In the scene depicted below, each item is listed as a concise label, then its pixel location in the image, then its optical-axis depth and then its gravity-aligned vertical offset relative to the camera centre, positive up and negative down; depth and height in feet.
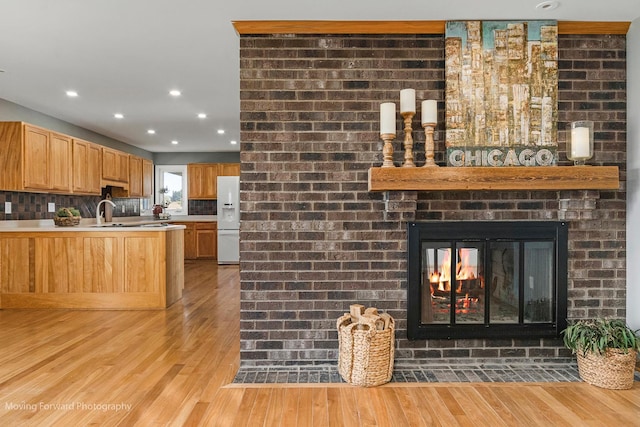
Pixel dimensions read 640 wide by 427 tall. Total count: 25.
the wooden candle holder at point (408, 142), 8.23 +1.42
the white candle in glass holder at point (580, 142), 8.04 +1.39
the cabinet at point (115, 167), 19.39 +2.11
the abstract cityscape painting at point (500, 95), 8.48 +2.50
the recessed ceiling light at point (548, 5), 7.66 +4.08
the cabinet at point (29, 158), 14.02 +1.86
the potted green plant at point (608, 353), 7.48 -2.79
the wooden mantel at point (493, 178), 8.00 +0.64
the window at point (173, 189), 27.34 +1.32
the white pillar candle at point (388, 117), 8.09 +1.91
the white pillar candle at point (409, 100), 8.14 +2.28
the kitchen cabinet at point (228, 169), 26.37 +2.65
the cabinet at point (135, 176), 22.07 +1.82
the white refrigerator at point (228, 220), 24.32 -0.76
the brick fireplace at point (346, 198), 8.63 +0.25
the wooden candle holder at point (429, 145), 8.23 +1.36
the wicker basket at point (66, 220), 15.34 -0.50
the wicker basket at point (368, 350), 7.56 -2.80
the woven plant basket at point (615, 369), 7.47 -3.07
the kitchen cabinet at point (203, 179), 26.61 +1.97
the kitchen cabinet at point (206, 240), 26.27 -2.18
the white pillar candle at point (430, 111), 8.17 +2.06
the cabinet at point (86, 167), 17.15 +1.86
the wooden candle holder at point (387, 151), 8.20 +1.22
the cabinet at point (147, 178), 23.81 +1.90
